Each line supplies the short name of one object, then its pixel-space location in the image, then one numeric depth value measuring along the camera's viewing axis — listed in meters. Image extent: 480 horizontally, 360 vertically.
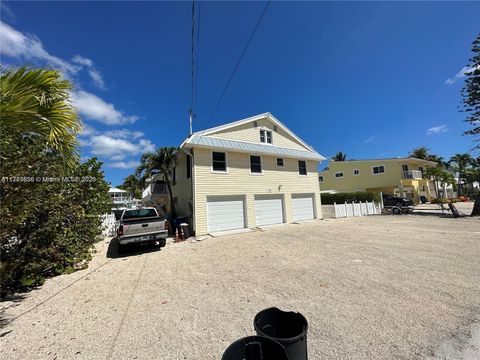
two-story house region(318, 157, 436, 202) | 30.14
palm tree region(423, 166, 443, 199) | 31.12
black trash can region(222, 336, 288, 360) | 1.80
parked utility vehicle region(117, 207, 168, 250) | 8.52
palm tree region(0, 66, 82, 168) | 2.99
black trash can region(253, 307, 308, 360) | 2.17
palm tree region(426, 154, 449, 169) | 35.53
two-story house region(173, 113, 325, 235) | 12.99
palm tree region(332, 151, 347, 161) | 51.56
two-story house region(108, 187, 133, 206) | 47.95
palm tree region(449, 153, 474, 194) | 29.53
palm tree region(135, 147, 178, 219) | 17.47
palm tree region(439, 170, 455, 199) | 30.75
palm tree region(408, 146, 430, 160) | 44.44
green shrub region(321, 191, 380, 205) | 22.52
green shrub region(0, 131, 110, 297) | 4.32
